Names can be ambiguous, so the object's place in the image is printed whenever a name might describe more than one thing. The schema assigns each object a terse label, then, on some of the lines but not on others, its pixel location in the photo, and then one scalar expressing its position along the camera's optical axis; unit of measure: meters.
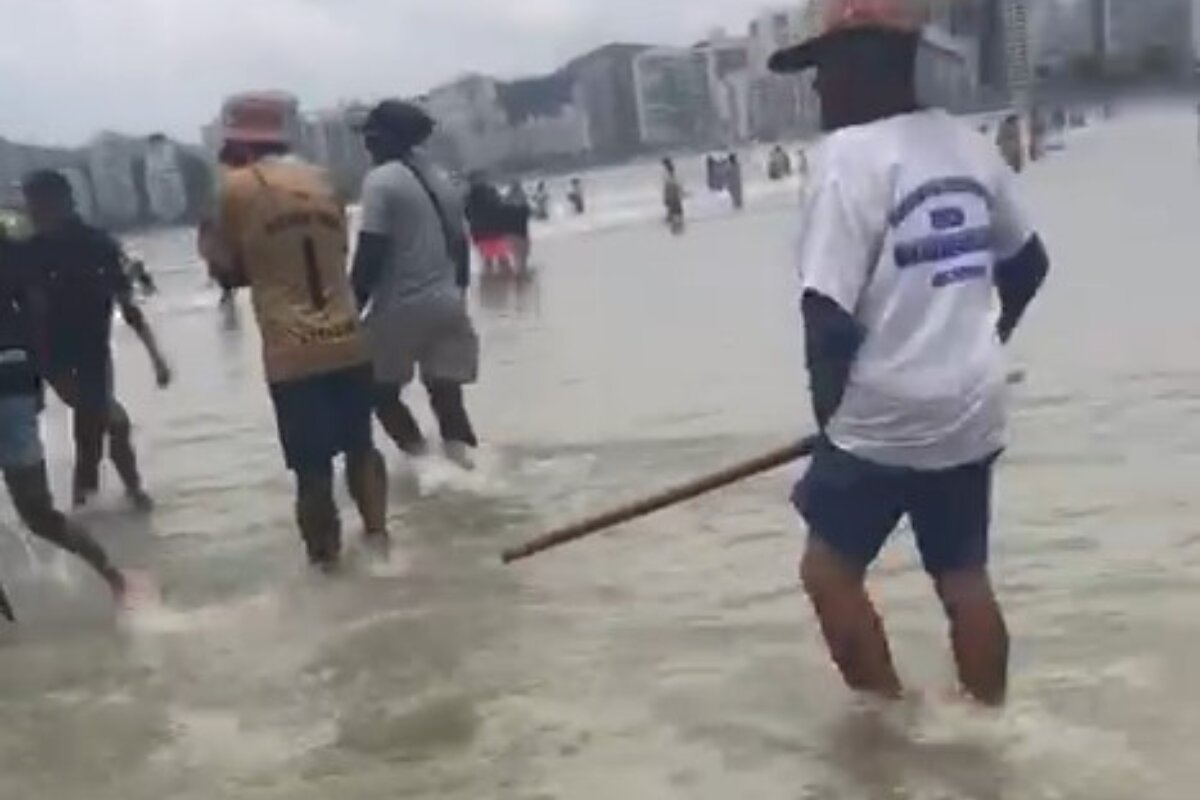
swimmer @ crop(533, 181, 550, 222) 55.88
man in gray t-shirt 7.50
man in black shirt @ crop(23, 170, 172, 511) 8.17
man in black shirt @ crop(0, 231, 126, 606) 6.41
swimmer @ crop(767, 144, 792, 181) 60.56
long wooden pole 4.45
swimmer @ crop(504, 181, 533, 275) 26.95
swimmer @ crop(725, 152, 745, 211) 49.47
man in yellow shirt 6.48
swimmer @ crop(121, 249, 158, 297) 21.75
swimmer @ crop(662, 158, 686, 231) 39.94
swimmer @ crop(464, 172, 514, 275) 26.58
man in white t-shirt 3.92
